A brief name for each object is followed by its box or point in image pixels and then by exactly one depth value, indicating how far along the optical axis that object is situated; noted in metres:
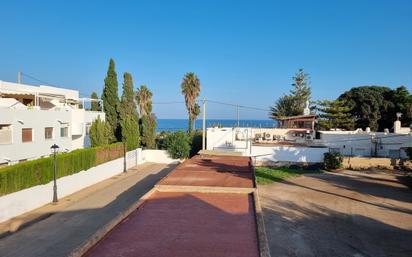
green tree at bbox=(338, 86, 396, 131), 56.81
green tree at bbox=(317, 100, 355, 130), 53.53
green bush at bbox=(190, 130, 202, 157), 40.22
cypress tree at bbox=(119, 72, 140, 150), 35.00
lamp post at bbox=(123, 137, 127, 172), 32.94
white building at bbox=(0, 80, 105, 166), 22.86
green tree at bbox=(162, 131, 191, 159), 38.23
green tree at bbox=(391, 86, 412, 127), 51.22
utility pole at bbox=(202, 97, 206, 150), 37.44
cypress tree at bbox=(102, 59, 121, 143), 36.50
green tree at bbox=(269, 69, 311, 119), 66.62
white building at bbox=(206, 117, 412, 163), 35.94
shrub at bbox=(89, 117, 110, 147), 30.03
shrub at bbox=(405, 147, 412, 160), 26.99
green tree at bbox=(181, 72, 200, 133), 50.47
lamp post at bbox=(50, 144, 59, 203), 20.48
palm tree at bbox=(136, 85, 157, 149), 40.44
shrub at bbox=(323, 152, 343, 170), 34.03
